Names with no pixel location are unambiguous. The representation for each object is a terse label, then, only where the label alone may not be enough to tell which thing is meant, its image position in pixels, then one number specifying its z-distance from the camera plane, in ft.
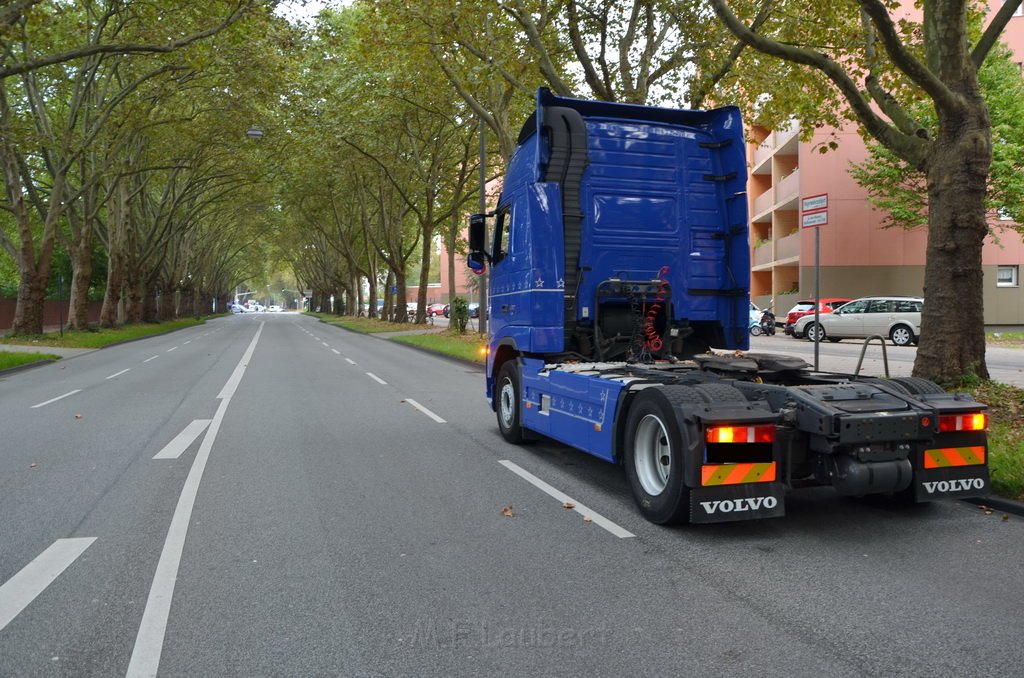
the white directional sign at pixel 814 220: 29.54
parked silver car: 80.94
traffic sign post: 29.76
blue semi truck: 16.90
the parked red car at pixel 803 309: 98.12
